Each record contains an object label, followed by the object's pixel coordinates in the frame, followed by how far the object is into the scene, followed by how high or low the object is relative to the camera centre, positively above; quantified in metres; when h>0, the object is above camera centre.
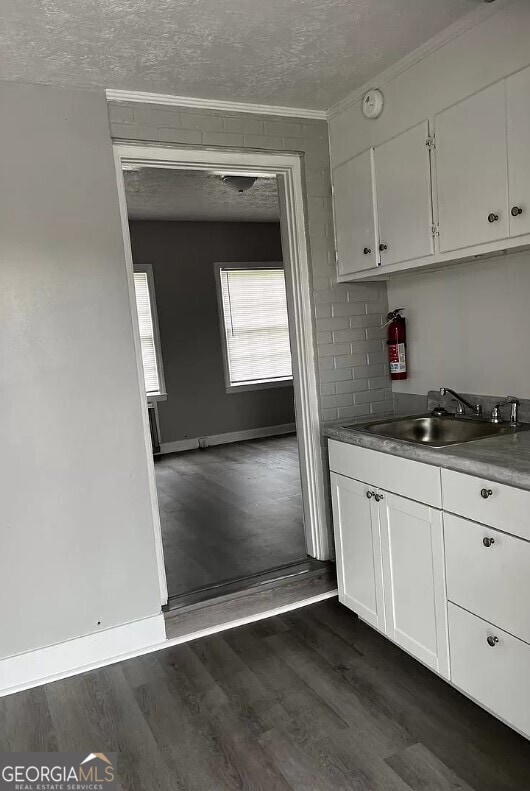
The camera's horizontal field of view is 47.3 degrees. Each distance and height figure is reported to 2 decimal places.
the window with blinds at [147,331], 6.61 +0.14
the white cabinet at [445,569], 1.87 -0.90
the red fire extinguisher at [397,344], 3.18 -0.11
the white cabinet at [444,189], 2.10 +0.52
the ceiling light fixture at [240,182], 4.61 +1.18
